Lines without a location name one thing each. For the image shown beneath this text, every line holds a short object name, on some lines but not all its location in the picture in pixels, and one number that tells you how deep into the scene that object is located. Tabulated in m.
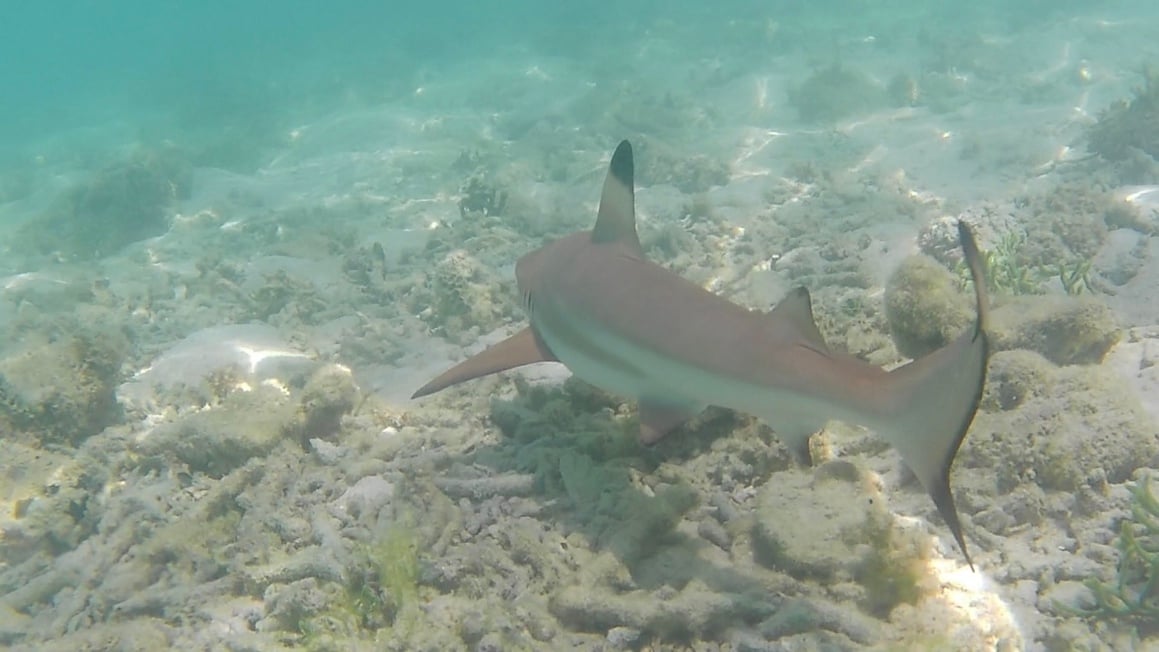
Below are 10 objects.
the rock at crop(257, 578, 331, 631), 2.97
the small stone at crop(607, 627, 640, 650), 2.63
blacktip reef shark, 1.89
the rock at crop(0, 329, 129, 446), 5.79
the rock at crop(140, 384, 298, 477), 4.57
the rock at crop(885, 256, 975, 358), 3.97
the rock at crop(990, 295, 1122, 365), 4.04
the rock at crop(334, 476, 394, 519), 3.72
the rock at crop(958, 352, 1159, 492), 3.15
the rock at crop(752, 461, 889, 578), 2.77
